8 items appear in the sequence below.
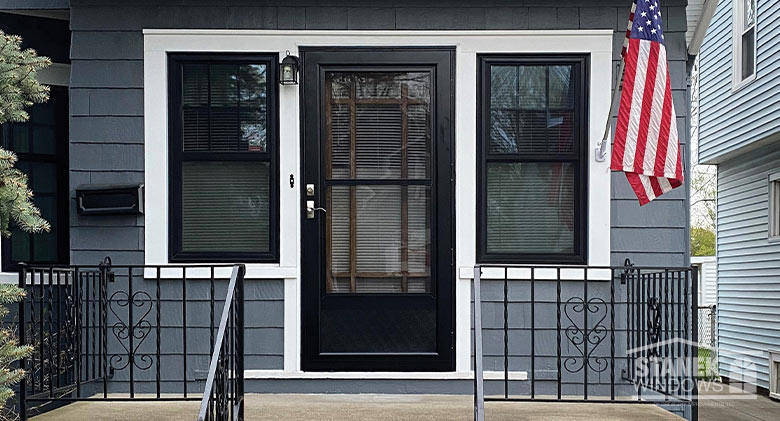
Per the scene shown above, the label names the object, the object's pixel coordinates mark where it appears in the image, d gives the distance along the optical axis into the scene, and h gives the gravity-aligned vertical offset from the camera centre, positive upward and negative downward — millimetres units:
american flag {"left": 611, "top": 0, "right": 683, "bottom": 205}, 4758 +493
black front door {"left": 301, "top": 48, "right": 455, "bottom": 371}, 5398 -39
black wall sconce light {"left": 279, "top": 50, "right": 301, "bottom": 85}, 5332 +786
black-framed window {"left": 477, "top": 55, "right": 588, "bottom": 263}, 5445 +294
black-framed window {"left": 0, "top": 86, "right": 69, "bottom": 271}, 5934 +250
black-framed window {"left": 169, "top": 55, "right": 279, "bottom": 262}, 5441 +255
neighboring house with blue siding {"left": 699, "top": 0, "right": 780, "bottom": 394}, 10945 +595
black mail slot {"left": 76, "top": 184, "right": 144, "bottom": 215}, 5348 +24
